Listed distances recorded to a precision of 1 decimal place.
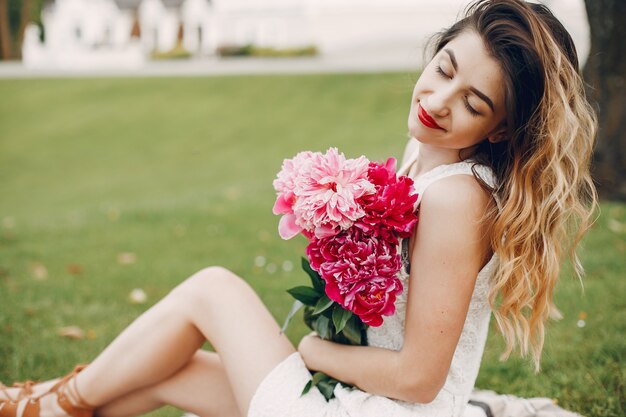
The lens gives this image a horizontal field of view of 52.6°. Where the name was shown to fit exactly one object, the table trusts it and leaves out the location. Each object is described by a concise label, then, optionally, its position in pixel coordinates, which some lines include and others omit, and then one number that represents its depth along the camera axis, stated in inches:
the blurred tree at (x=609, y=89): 231.1
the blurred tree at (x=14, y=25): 1311.5
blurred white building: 1171.9
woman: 73.7
